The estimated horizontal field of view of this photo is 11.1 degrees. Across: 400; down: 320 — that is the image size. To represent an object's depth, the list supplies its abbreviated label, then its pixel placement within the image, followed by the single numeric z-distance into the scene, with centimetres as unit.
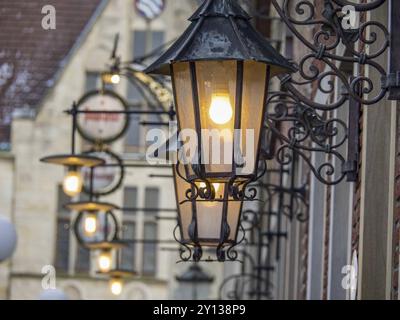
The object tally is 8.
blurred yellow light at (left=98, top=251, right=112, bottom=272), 2639
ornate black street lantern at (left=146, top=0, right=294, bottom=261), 805
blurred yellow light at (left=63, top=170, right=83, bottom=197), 2089
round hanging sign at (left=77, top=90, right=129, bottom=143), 2563
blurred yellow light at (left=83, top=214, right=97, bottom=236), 2244
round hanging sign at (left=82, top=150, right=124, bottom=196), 3439
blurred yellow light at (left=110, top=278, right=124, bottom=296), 2669
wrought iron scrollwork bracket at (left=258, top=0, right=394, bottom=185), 785
